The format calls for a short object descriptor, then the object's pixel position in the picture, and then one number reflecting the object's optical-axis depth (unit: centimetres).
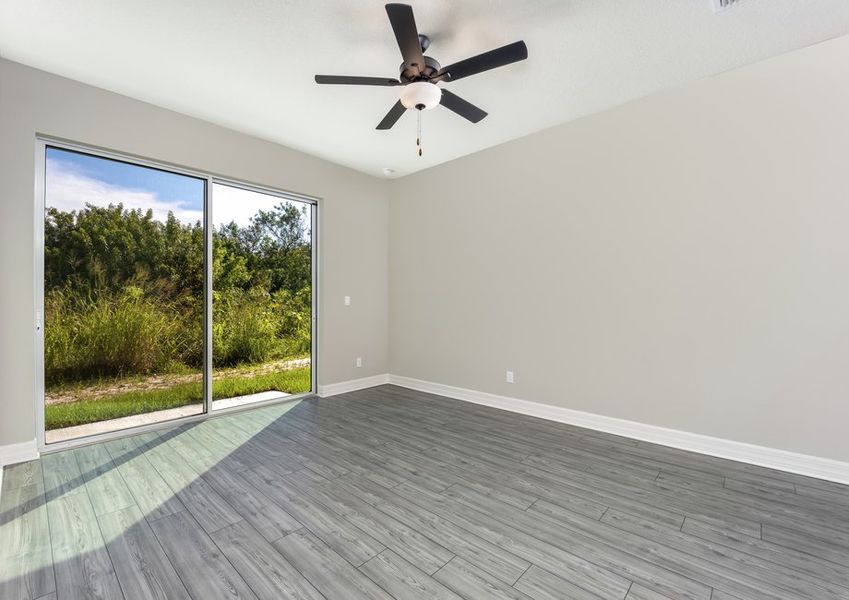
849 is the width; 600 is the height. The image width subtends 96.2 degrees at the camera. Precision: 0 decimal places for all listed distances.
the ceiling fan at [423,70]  205
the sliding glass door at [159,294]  306
